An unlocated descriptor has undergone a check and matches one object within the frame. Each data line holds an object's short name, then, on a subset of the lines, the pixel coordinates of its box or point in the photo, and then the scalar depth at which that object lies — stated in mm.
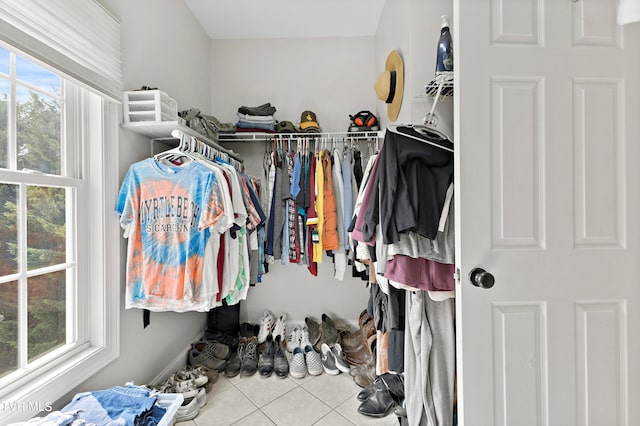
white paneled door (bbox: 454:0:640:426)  927
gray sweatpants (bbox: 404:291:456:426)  1203
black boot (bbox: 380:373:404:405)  1604
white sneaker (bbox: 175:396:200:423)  1500
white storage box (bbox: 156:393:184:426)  1142
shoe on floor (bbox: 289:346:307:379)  1909
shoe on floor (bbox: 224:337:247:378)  1935
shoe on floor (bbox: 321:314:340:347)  2270
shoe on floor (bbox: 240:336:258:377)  1936
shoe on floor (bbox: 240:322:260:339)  2373
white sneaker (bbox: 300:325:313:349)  2197
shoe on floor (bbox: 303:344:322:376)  1948
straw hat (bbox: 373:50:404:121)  1571
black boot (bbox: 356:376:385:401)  1654
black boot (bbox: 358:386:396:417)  1552
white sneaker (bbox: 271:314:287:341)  2286
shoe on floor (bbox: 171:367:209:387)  1698
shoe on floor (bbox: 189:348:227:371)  1963
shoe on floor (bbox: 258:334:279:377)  1928
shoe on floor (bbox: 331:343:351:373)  1969
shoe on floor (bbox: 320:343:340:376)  1953
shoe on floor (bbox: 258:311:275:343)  2283
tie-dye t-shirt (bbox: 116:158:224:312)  1399
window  1031
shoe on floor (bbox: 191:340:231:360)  2039
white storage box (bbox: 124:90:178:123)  1457
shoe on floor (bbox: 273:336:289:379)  1913
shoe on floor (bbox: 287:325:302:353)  2199
